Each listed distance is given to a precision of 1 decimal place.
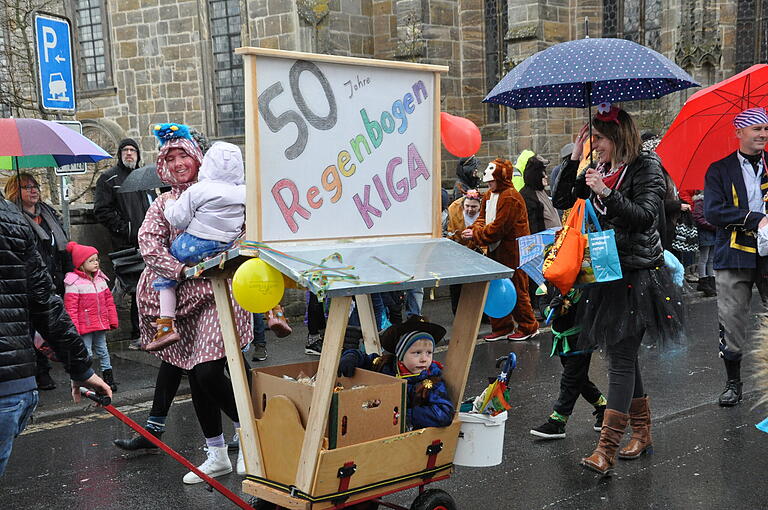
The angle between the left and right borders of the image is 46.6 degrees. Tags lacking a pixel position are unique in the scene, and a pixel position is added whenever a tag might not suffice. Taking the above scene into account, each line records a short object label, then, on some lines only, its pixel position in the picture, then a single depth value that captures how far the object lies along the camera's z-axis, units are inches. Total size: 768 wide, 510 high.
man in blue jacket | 246.5
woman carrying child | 202.7
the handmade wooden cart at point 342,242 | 142.3
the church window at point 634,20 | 662.5
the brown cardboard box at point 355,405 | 145.0
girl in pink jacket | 307.9
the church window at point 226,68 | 783.7
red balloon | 275.0
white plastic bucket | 161.9
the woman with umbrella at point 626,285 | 199.2
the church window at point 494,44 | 736.3
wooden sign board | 143.3
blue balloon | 165.2
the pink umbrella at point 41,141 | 238.8
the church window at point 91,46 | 855.7
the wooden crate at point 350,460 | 144.2
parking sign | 347.3
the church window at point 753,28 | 623.5
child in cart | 157.2
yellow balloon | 139.6
